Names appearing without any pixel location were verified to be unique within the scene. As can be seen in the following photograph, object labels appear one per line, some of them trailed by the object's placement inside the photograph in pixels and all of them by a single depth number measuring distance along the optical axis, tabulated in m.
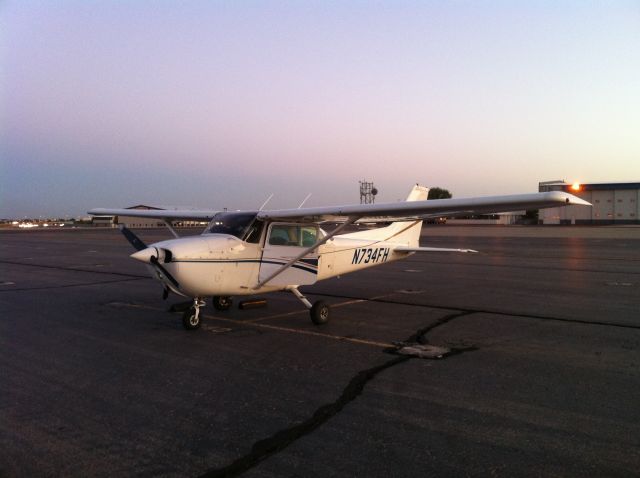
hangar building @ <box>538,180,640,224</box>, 84.88
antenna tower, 82.62
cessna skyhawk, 7.23
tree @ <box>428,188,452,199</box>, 121.94
